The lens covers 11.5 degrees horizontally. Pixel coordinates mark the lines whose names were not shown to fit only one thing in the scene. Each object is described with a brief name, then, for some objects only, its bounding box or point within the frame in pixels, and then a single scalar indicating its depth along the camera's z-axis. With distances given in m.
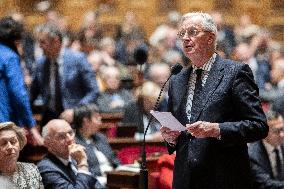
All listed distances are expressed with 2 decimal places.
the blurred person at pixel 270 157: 9.51
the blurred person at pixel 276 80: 14.58
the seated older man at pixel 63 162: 8.12
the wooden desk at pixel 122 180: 8.53
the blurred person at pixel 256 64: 17.39
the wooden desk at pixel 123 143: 11.31
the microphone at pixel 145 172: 6.17
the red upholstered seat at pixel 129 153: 11.24
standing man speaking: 5.68
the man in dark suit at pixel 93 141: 9.85
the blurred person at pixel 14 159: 7.42
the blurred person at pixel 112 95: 15.73
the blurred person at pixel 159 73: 14.86
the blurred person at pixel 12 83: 9.33
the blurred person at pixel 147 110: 13.13
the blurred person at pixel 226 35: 20.81
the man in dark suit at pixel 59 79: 10.66
